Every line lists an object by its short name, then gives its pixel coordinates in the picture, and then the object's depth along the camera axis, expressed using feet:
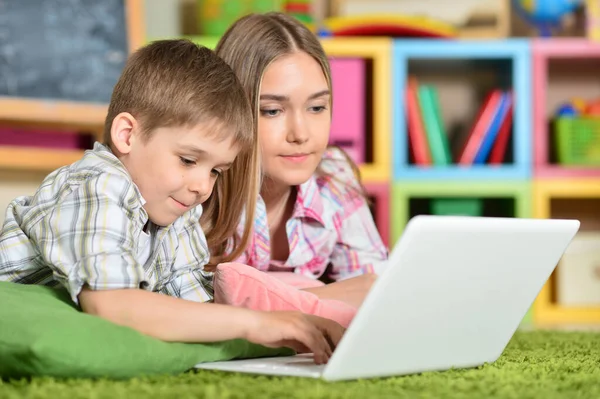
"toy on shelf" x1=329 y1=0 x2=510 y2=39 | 9.12
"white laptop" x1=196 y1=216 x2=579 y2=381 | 2.94
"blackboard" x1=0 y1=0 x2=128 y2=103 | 8.04
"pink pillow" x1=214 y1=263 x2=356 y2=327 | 4.17
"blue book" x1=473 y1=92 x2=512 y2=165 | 8.96
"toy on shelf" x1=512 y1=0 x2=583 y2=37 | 9.14
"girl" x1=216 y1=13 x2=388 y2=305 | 5.35
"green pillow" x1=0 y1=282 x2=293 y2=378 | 3.21
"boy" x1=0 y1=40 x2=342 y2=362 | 3.54
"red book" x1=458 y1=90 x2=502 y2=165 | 8.97
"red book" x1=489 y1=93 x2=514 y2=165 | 9.01
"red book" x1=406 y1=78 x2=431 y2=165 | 9.02
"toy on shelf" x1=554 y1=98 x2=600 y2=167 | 9.03
